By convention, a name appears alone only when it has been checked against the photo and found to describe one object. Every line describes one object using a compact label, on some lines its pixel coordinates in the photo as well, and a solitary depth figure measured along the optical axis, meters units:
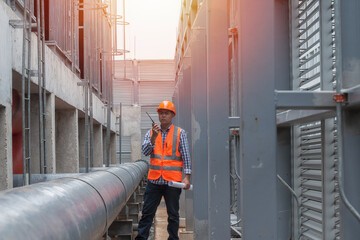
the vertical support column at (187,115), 9.23
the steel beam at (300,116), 3.34
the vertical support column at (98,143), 20.70
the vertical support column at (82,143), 18.11
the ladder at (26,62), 7.72
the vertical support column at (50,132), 10.75
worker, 6.88
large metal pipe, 2.82
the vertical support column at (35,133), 10.73
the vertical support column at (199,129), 6.98
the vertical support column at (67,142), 13.92
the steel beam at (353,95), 2.79
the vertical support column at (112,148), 27.80
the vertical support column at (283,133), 4.82
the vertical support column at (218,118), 4.82
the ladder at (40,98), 8.91
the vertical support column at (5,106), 6.91
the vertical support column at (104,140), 24.47
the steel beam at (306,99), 2.90
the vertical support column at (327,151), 3.82
